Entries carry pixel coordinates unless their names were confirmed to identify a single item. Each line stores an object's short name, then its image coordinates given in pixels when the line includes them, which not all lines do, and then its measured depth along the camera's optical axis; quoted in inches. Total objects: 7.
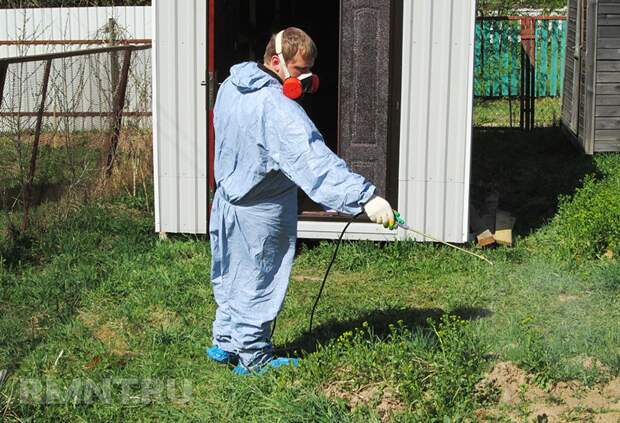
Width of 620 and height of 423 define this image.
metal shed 304.2
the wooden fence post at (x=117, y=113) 384.2
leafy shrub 288.4
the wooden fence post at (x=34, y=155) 307.6
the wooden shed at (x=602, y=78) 481.1
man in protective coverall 185.2
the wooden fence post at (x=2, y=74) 273.7
